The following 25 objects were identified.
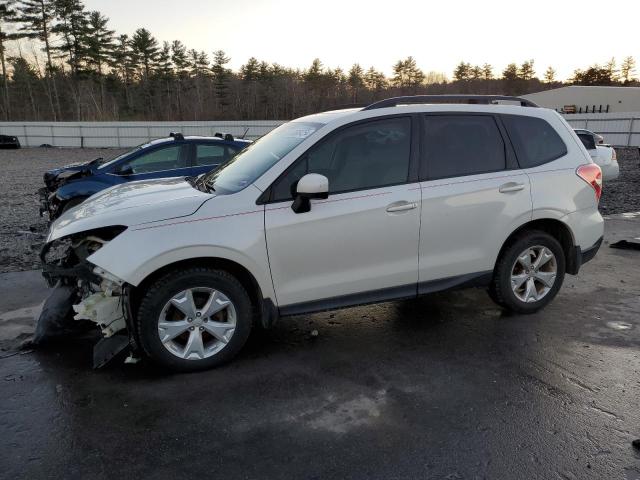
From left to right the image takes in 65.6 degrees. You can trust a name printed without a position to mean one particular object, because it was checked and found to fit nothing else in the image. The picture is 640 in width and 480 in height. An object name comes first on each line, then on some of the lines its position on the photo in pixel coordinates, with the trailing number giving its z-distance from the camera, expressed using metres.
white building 47.62
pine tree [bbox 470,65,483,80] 96.62
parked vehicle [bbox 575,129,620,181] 12.35
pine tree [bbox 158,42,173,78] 69.00
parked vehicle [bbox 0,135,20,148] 33.44
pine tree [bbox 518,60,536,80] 94.44
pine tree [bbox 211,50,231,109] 74.38
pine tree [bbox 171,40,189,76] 69.52
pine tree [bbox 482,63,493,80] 96.69
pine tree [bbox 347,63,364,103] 86.62
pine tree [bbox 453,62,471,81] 95.56
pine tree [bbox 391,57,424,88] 91.50
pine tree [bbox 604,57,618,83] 81.41
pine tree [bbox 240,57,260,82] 77.94
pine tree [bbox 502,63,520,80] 92.81
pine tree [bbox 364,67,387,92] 90.81
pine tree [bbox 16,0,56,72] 50.41
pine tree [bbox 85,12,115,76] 54.56
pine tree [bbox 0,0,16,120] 49.25
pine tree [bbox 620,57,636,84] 96.19
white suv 3.59
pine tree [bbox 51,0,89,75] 51.62
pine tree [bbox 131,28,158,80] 66.12
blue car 8.23
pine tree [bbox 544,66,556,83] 97.50
